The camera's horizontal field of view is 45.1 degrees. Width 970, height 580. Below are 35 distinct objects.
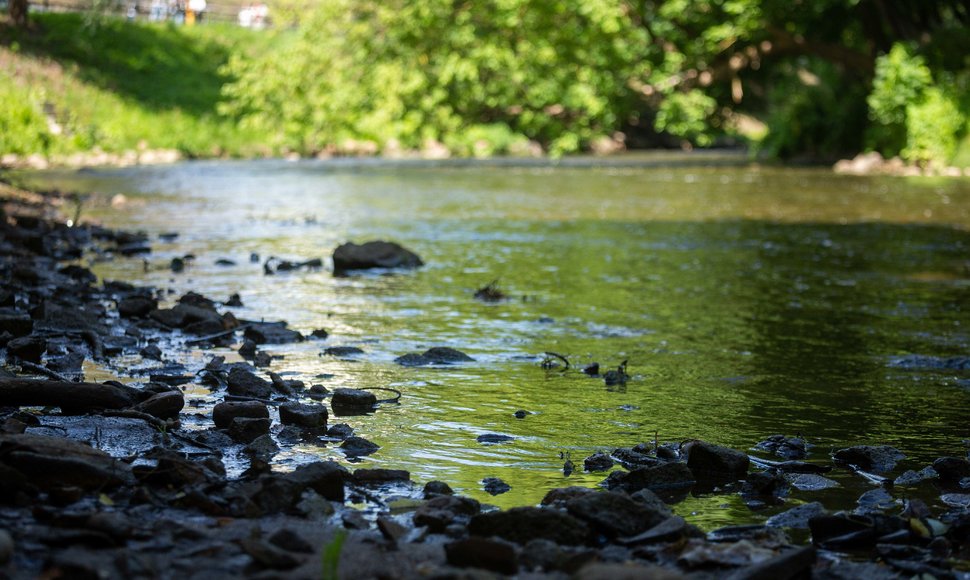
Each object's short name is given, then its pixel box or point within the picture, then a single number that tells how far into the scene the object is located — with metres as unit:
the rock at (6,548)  3.24
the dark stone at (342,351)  7.47
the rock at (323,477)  4.29
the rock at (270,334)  7.82
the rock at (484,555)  3.56
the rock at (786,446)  5.32
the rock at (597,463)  5.02
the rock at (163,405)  5.40
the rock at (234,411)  5.38
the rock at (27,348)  6.41
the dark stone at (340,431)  5.41
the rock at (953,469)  4.92
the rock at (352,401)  5.98
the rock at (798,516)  4.32
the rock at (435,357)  7.28
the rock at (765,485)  4.74
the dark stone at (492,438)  5.45
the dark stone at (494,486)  4.66
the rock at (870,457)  5.13
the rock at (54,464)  3.99
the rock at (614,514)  4.00
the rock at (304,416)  5.47
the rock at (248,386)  6.00
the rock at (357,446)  5.17
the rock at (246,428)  5.21
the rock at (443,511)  4.02
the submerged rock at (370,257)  11.83
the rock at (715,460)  4.93
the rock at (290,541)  3.59
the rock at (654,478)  4.73
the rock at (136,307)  8.37
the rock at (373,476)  4.65
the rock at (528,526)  3.90
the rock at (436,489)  4.49
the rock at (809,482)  4.82
